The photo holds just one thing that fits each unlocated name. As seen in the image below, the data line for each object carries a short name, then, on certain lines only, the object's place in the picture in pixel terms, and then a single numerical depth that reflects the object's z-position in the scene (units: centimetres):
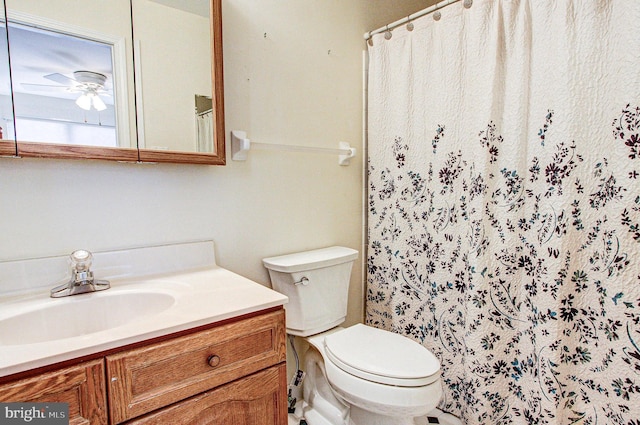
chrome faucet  100
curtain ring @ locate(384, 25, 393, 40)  172
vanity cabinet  71
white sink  71
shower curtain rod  149
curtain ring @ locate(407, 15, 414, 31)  162
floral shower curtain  111
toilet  116
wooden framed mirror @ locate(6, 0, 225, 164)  100
